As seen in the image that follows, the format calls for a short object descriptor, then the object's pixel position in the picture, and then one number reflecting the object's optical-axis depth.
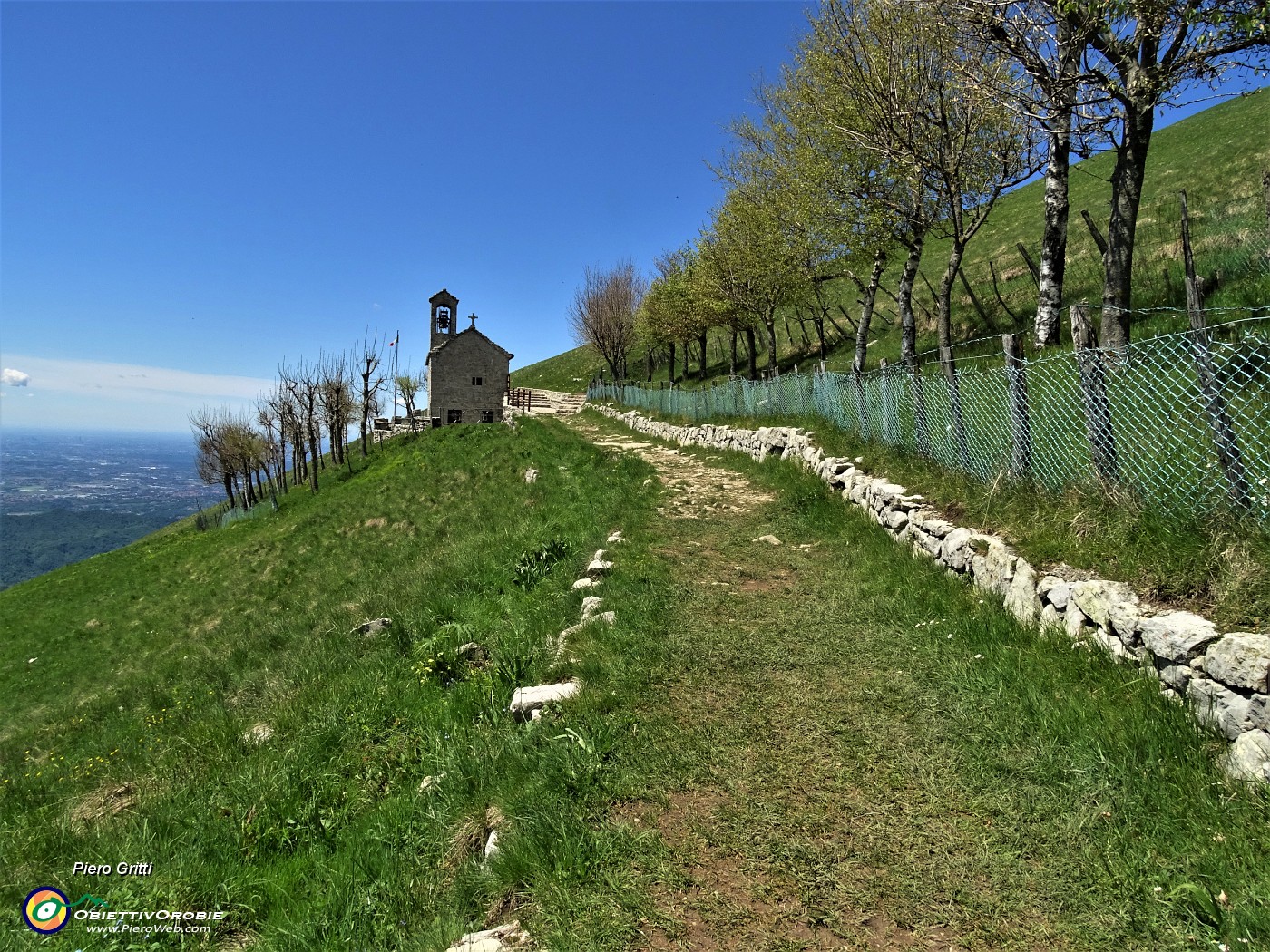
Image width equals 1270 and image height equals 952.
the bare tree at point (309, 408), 43.62
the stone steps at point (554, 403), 46.91
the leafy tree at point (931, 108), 9.02
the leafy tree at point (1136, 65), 6.37
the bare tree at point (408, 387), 65.19
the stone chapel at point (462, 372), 47.06
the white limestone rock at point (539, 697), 4.87
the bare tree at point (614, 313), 47.38
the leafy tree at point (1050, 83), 7.39
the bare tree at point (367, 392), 48.56
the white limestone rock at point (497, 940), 2.74
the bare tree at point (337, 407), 47.22
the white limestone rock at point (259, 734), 6.41
